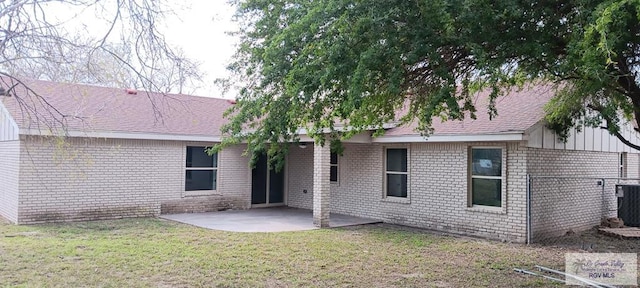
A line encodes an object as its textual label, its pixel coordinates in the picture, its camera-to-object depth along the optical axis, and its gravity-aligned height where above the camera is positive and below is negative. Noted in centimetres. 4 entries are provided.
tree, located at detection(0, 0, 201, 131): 492 +103
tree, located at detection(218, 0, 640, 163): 613 +144
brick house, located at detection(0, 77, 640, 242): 1109 -32
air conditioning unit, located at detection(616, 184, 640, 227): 1294 -117
